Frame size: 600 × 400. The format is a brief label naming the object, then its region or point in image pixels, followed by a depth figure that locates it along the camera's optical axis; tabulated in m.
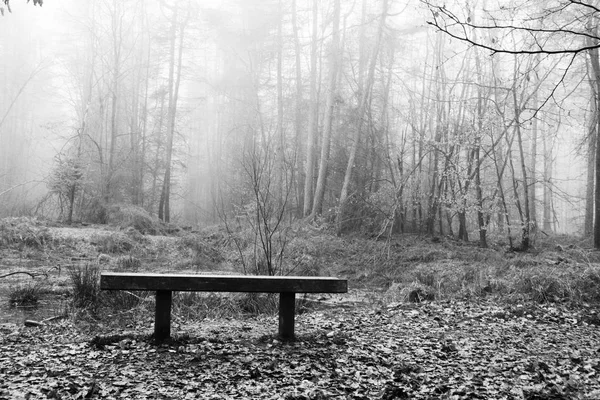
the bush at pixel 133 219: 15.79
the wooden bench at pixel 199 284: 3.82
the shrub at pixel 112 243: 12.09
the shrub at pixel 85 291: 5.55
